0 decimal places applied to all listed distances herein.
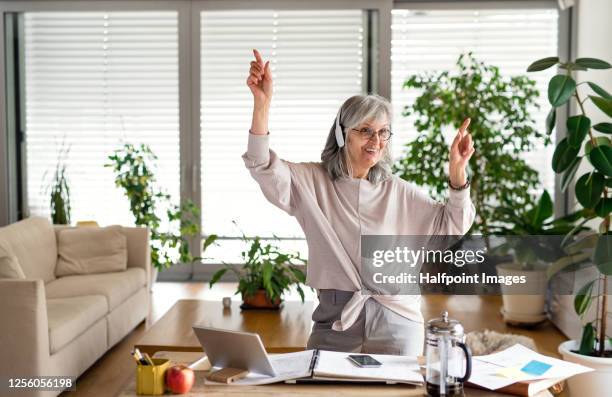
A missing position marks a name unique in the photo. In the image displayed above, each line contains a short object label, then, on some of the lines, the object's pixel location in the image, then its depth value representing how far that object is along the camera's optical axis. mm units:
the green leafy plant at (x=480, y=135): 5938
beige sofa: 3621
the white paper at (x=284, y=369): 2166
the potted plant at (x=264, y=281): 4531
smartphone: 2262
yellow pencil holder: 2109
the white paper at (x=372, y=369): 2166
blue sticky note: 2168
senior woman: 2578
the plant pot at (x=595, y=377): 3545
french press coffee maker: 2027
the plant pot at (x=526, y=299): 5320
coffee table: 3779
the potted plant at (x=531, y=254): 5320
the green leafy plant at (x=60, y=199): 6488
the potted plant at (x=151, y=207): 6305
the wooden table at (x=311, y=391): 2094
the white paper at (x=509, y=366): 2129
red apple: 2104
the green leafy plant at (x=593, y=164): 3693
